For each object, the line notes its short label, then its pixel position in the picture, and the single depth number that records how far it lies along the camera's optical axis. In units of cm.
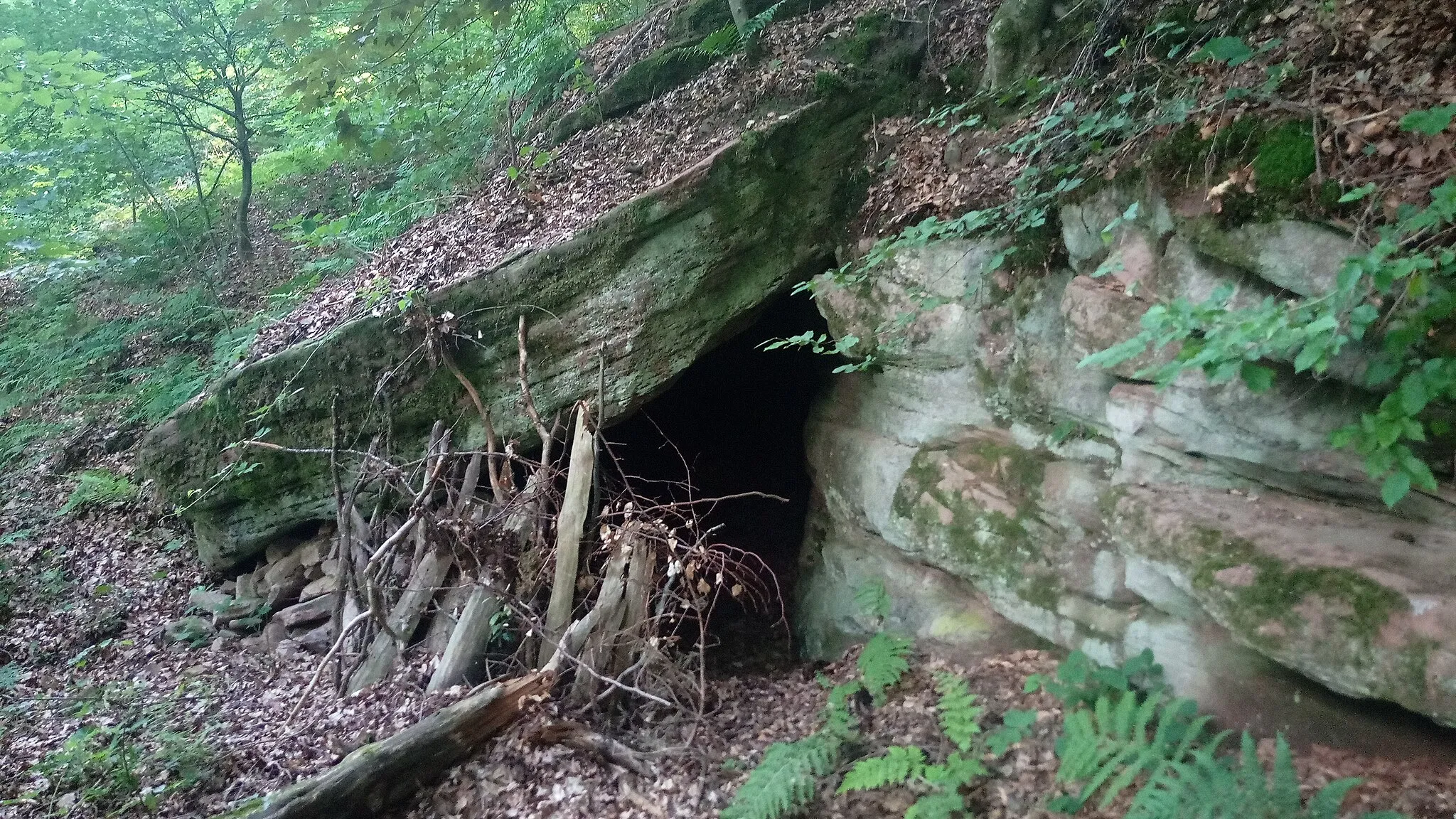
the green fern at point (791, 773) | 366
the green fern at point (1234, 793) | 261
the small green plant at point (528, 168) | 707
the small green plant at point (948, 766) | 352
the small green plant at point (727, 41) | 684
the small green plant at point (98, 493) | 784
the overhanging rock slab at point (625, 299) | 575
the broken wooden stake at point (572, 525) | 507
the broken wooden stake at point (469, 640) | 500
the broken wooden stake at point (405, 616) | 534
